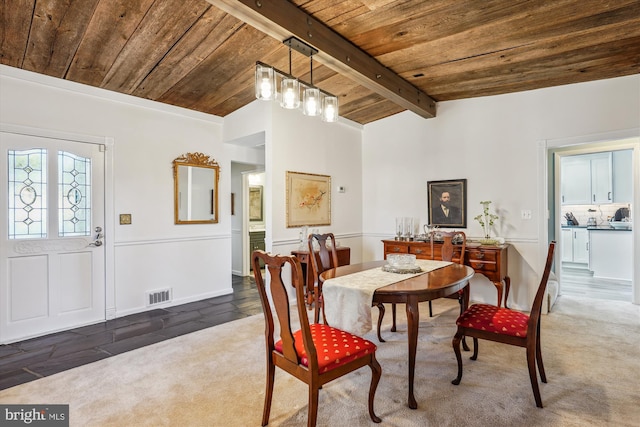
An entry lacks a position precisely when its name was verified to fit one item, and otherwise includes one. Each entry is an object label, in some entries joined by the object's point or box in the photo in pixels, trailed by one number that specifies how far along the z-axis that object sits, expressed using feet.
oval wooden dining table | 6.84
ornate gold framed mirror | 14.47
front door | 10.47
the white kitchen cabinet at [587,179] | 19.72
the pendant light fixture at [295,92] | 8.20
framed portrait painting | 15.12
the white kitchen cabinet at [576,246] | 20.57
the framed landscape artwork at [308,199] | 14.56
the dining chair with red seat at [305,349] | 5.52
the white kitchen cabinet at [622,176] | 18.94
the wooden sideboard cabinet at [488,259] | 12.75
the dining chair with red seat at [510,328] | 6.84
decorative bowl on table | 8.85
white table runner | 7.08
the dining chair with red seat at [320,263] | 9.82
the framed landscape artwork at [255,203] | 23.20
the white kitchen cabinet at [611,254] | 17.88
